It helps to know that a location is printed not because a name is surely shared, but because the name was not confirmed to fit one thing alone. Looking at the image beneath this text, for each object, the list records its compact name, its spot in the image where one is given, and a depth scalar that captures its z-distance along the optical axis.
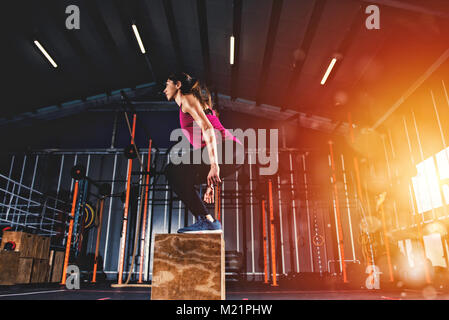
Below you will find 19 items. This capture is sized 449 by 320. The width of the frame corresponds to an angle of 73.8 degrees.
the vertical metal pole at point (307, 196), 7.12
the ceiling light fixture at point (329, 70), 5.96
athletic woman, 2.15
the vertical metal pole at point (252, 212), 7.01
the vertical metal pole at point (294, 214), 7.10
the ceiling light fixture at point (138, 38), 6.15
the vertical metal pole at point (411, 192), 5.53
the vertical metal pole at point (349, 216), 7.11
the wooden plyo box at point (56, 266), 5.56
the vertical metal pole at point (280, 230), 7.06
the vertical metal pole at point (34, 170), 7.80
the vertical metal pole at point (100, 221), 6.69
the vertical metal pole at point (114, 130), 8.12
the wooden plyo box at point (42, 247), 4.89
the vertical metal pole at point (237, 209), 7.26
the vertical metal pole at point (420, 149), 5.01
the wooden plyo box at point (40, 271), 4.81
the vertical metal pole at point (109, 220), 7.11
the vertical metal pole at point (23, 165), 7.87
